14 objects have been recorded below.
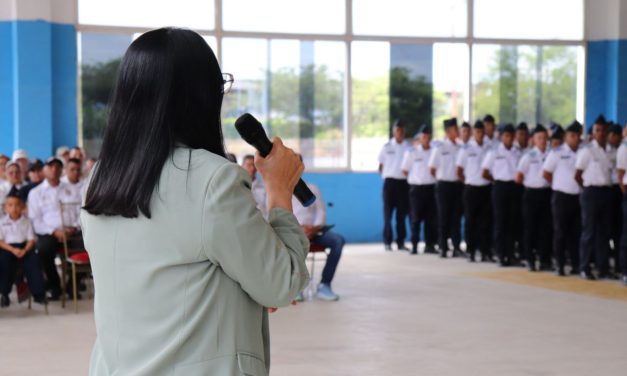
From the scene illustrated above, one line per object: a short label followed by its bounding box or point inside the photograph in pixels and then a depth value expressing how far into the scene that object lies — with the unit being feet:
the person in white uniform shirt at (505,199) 31.73
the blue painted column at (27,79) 35.27
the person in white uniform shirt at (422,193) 36.42
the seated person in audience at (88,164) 32.38
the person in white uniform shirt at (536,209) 30.17
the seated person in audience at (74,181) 25.23
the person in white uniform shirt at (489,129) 35.11
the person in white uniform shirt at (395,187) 37.76
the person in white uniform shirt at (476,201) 33.55
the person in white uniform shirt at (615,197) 28.48
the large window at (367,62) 39.06
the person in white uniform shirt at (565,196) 28.53
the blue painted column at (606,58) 41.96
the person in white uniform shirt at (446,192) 35.12
